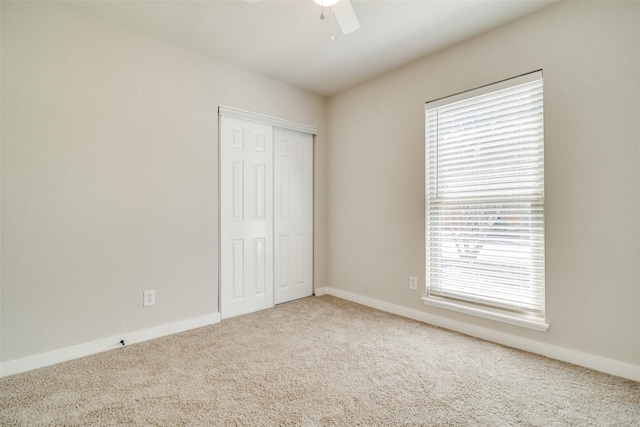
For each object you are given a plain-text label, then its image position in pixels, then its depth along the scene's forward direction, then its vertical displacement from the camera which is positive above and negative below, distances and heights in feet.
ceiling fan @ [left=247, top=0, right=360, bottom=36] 5.58 +3.87
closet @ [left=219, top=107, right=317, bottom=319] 10.11 +0.10
